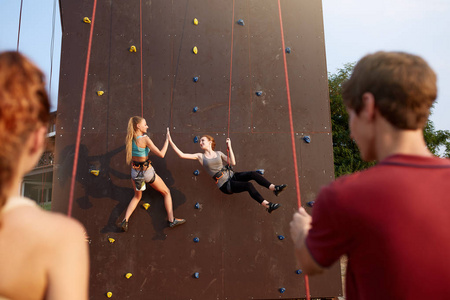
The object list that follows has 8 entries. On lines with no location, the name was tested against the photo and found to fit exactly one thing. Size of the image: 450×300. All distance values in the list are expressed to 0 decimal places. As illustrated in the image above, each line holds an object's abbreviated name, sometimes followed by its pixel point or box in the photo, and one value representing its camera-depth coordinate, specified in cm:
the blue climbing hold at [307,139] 519
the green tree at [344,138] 1383
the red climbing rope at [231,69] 516
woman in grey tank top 454
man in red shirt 79
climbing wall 479
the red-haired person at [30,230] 65
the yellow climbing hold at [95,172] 476
